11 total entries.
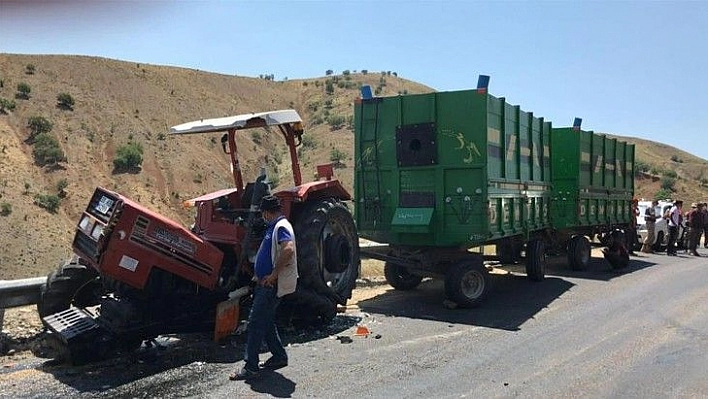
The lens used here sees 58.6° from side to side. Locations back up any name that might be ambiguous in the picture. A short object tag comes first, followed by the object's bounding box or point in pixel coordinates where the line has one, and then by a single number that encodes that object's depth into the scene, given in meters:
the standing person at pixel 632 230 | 17.89
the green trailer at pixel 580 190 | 13.73
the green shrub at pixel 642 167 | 65.38
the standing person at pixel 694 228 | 19.30
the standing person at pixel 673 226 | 19.22
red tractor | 5.95
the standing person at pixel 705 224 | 20.12
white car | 19.70
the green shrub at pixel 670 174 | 64.12
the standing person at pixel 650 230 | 19.36
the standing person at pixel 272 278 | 5.81
